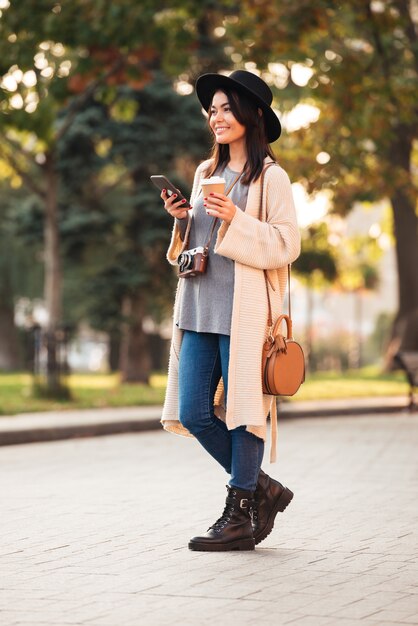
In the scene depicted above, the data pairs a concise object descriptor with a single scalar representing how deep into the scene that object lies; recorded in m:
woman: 6.71
